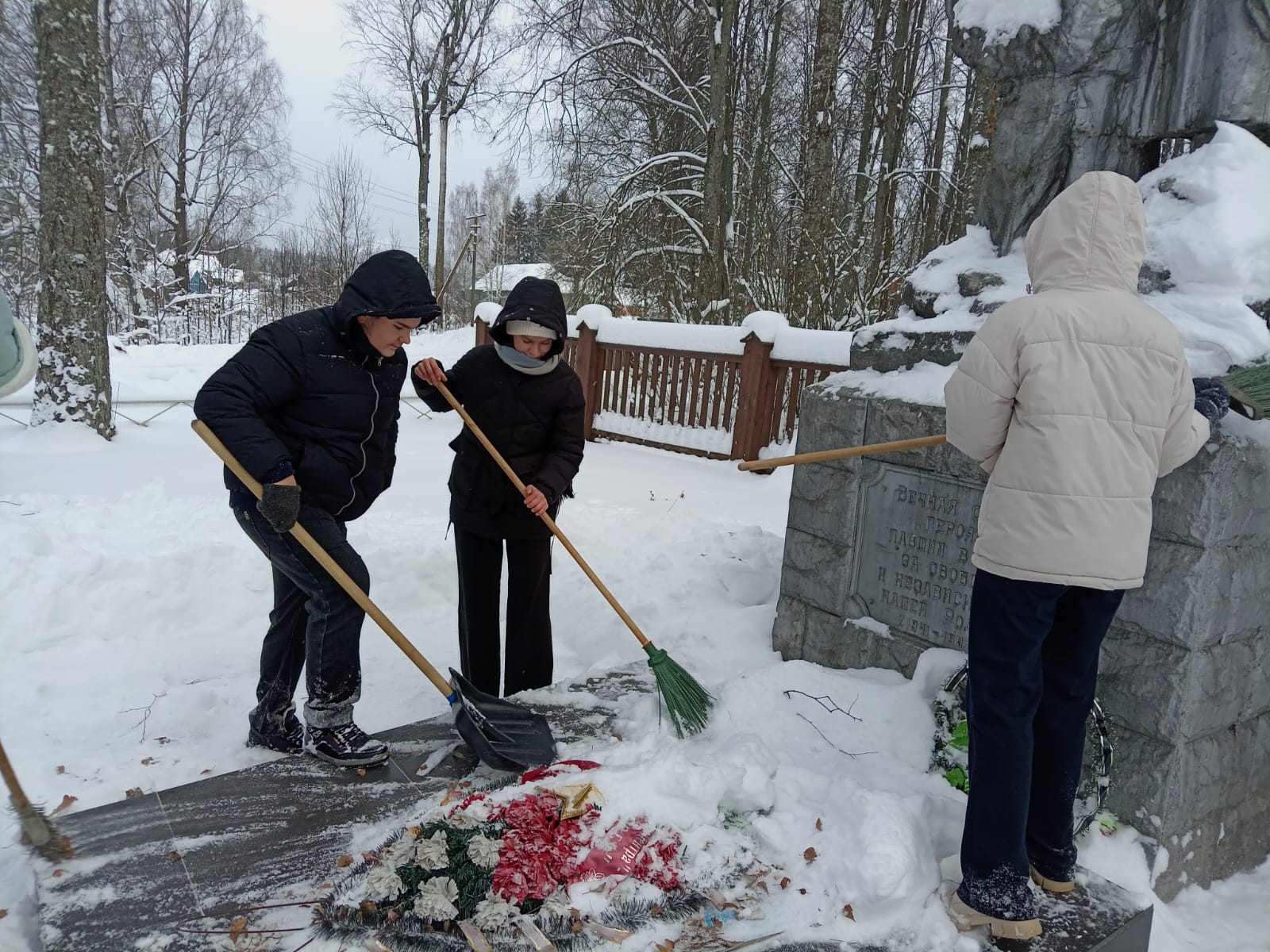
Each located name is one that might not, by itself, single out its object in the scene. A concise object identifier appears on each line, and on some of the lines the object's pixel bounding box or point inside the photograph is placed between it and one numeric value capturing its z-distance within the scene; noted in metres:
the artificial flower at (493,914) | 2.02
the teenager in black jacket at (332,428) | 2.67
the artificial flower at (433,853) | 2.15
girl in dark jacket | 3.38
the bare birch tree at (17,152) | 17.75
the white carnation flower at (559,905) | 2.07
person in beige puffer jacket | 1.88
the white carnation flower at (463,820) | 2.30
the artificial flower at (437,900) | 2.03
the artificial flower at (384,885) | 2.09
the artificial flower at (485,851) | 2.16
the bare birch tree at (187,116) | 21.98
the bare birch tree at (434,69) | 21.48
